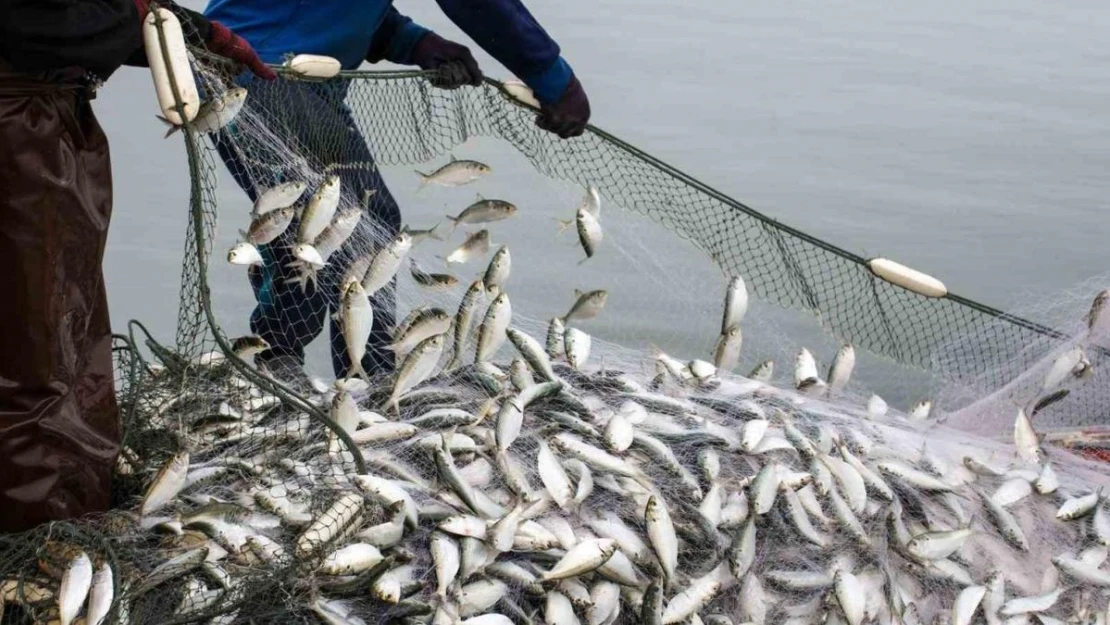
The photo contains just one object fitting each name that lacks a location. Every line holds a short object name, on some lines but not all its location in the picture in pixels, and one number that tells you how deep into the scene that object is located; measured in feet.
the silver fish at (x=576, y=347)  13.85
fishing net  10.55
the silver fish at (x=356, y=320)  12.33
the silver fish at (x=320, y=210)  12.60
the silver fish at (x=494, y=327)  13.33
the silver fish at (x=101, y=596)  9.47
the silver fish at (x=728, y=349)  15.71
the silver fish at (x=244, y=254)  12.59
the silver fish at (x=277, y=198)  12.57
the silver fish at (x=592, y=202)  15.84
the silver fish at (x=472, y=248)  15.17
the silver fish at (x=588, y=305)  15.61
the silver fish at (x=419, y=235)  14.46
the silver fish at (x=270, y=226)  12.66
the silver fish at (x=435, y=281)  14.48
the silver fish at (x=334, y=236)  13.01
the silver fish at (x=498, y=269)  14.38
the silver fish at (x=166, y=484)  10.68
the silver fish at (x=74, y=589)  9.46
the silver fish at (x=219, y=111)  11.51
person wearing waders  9.63
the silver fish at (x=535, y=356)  13.19
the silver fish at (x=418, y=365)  12.35
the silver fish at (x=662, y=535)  11.40
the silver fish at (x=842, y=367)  16.06
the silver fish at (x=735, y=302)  15.72
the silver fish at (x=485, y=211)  15.61
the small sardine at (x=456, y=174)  15.40
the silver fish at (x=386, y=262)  13.10
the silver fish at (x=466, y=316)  13.74
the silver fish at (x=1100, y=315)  16.42
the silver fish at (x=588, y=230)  15.43
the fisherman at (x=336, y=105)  14.56
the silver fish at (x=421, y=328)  13.39
